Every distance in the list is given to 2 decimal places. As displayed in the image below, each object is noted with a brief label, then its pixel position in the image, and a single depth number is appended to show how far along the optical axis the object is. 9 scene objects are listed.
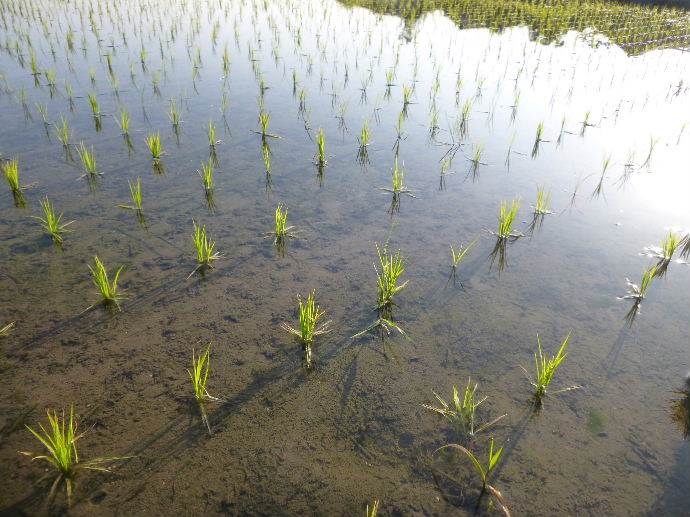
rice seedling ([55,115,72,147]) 4.32
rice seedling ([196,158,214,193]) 3.71
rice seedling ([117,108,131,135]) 4.54
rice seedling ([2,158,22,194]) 3.48
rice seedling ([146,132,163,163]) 4.09
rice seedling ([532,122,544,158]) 4.78
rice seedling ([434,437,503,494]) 1.76
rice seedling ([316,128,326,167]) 4.22
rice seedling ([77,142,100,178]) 3.80
